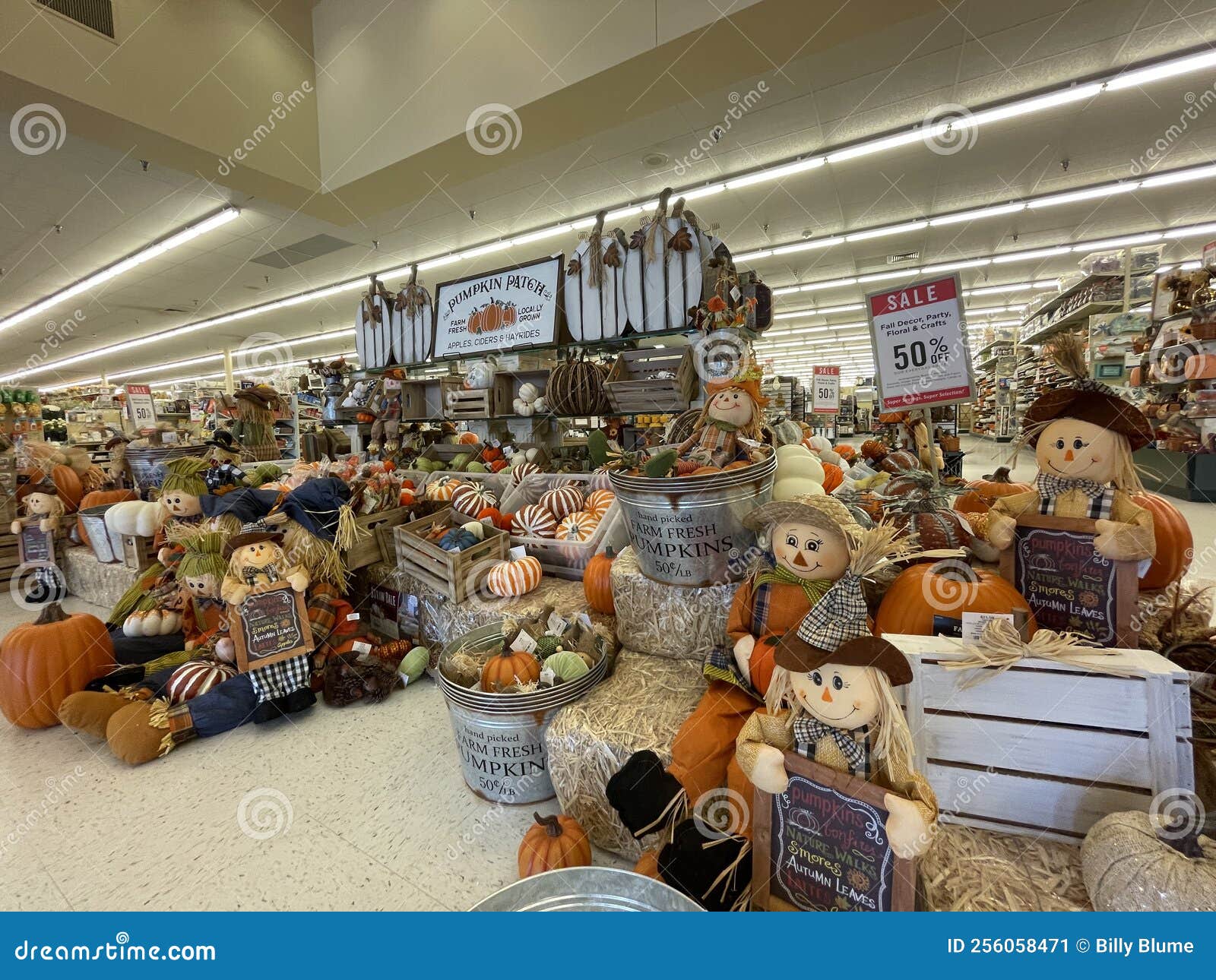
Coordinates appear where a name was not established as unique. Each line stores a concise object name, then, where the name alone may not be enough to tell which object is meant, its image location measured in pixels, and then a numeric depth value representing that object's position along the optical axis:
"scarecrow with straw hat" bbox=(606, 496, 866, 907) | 1.22
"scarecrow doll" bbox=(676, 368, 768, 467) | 1.74
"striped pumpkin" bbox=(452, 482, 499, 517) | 2.84
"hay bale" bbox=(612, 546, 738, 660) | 1.70
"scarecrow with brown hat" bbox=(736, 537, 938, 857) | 0.85
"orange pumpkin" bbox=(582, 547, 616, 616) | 2.07
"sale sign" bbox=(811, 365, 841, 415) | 4.35
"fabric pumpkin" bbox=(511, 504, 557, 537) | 2.62
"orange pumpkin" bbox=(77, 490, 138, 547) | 3.82
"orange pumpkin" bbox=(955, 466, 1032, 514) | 1.75
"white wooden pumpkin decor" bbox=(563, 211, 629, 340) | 2.80
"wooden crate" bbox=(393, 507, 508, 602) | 2.29
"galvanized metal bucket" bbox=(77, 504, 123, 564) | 3.49
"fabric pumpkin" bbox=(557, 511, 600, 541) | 2.44
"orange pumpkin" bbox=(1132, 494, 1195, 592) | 1.25
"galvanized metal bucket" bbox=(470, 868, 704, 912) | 0.94
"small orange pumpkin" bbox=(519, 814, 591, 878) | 1.26
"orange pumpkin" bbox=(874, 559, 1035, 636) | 1.21
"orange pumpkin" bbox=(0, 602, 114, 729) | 2.15
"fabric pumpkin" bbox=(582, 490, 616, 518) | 2.54
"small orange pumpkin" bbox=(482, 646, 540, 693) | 1.64
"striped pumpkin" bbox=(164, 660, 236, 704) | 2.10
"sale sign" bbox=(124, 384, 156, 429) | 5.48
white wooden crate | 0.96
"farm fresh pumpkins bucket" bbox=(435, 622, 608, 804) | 1.58
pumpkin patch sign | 3.17
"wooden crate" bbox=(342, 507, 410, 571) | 2.59
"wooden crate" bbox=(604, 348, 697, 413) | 2.42
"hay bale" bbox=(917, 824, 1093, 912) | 0.92
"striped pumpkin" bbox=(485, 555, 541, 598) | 2.26
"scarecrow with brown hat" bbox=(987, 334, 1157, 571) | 1.12
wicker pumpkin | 2.97
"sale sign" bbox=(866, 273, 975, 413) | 1.68
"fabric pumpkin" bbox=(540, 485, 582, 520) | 2.71
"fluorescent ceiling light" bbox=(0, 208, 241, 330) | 6.88
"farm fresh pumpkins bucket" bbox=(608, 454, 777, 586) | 1.56
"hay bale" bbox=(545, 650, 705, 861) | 1.37
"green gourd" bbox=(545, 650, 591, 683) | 1.65
